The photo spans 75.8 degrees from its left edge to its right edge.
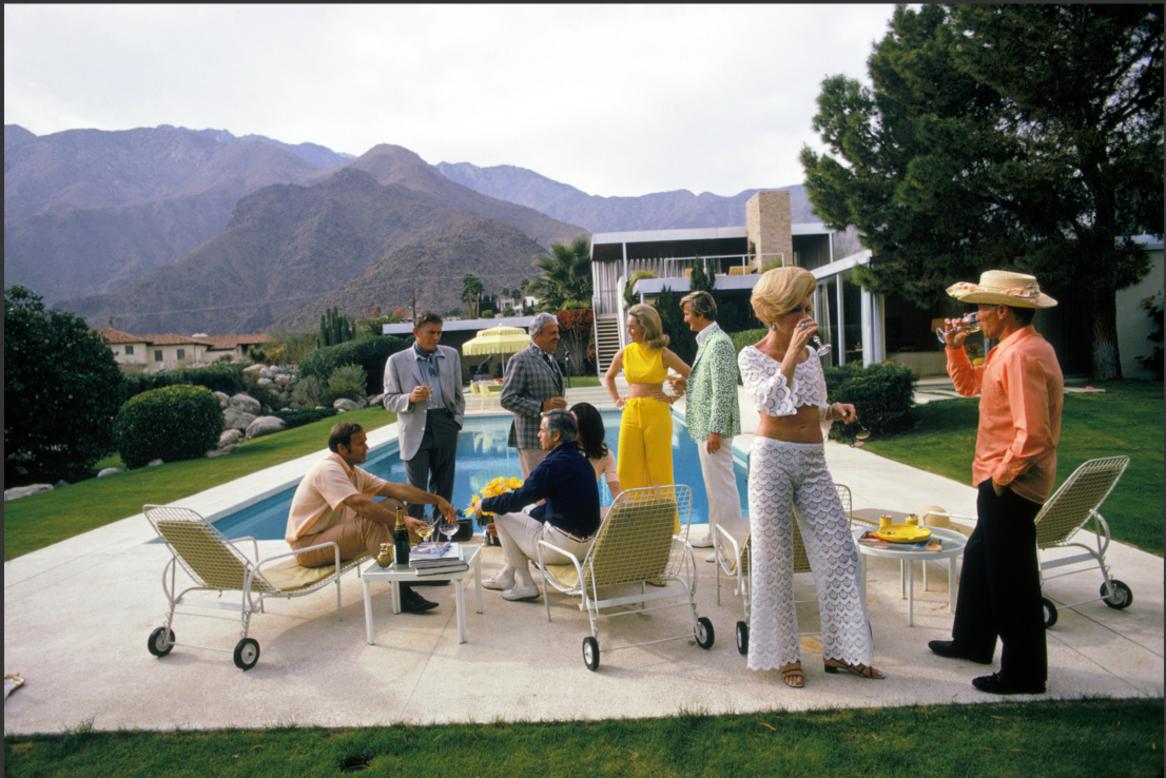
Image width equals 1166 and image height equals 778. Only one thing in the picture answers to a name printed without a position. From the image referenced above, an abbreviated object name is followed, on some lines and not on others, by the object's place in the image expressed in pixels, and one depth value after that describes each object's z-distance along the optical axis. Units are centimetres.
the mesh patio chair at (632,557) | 380
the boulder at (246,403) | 2200
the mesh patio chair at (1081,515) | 397
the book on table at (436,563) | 412
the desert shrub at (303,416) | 2077
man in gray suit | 558
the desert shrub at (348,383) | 2391
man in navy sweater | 412
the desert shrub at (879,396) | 1111
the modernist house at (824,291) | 1681
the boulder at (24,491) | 1099
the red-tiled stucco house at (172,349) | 5120
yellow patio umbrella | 2020
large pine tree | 1259
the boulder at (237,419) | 2030
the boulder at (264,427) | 1955
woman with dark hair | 479
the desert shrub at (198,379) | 2123
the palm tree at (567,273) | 3669
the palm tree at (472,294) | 3725
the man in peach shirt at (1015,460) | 318
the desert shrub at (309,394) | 2409
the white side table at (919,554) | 402
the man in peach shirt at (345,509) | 438
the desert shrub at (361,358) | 2577
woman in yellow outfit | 550
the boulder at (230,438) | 1590
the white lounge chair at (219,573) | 394
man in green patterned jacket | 527
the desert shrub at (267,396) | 2380
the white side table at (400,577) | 407
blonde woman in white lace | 339
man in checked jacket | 553
